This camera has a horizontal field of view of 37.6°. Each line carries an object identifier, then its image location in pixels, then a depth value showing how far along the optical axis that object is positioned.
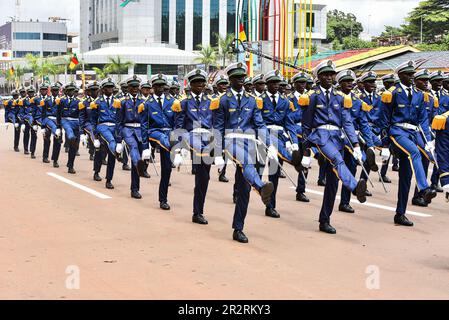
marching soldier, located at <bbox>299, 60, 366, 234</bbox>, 8.88
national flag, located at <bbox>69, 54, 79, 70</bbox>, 42.25
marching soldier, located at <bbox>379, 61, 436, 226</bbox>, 9.38
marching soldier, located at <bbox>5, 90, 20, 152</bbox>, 21.61
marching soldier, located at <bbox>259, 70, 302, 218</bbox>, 10.75
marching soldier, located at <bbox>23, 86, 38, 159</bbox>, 19.42
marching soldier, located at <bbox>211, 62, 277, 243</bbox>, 8.33
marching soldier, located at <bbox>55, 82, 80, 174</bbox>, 16.72
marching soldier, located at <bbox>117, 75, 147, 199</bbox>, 12.12
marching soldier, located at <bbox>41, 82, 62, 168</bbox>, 17.27
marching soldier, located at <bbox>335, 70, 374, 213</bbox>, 9.57
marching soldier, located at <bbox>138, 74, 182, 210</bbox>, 11.27
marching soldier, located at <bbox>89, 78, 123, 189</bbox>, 13.28
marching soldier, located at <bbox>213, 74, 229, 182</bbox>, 9.70
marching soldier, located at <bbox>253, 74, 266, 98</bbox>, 10.85
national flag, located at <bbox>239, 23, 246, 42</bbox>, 28.55
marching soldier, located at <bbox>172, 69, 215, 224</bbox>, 9.47
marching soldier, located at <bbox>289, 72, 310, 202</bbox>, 11.77
